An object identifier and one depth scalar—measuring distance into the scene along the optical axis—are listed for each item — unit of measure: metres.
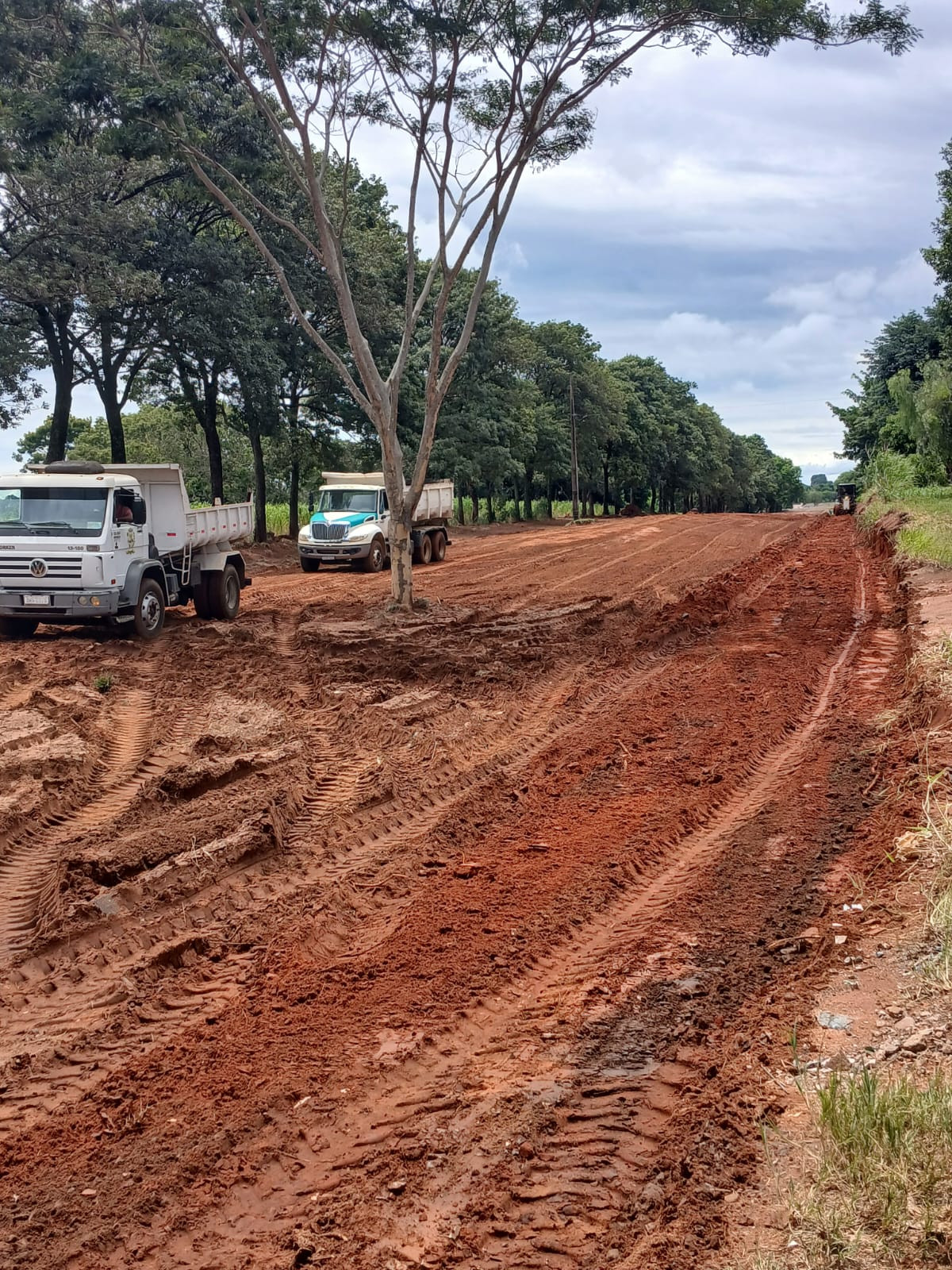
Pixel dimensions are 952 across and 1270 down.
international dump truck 27.34
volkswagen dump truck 14.85
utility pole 58.33
